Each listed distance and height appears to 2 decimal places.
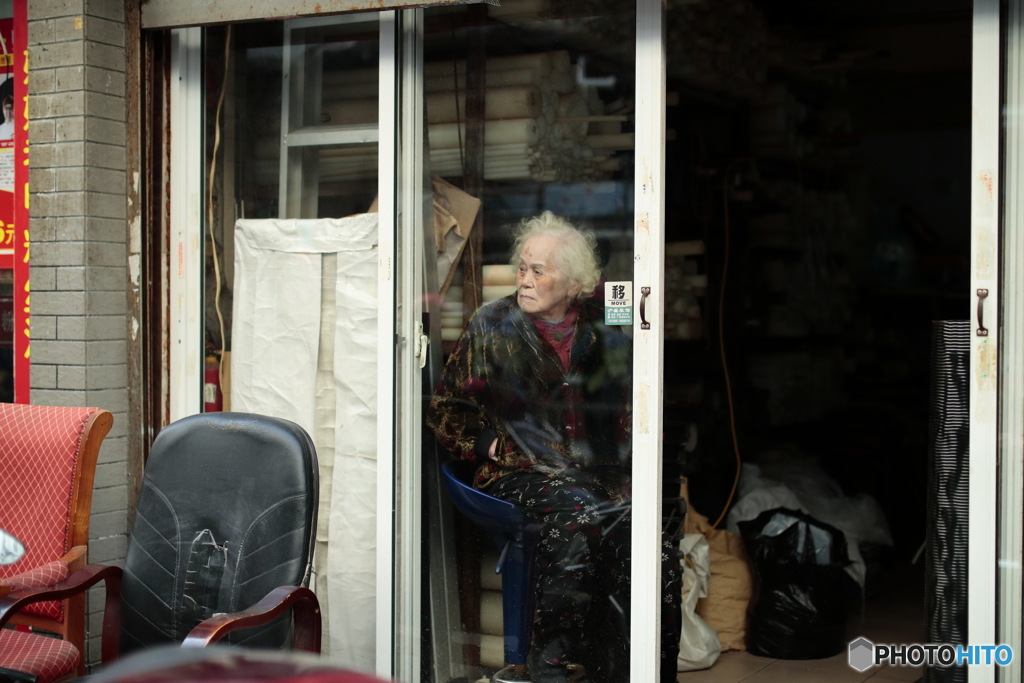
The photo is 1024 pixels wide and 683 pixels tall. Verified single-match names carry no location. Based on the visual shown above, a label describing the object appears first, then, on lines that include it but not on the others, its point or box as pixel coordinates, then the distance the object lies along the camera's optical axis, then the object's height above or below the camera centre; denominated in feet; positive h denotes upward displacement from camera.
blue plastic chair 12.15 -2.73
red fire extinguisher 14.08 -0.89
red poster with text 14.28 +2.28
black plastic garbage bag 15.23 -3.80
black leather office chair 9.74 -2.05
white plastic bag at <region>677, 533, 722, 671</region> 14.85 -4.11
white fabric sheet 13.04 -0.63
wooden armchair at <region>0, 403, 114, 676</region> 11.08 -1.79
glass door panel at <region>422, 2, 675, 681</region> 11.68 -0.23
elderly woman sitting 11.72 -1.27
